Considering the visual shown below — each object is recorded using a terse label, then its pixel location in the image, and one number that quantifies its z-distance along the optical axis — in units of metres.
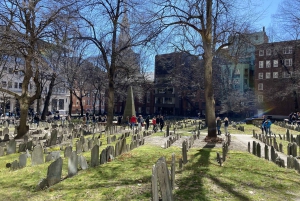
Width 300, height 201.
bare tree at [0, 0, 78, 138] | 11.49
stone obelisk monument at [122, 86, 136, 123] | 27.81
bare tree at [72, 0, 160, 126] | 18.48
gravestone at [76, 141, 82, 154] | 9.59
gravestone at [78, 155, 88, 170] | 7.16
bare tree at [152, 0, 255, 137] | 13.02
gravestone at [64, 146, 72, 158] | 8.61
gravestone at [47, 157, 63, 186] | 5.91
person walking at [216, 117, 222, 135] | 19.52
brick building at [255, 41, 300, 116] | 39.69
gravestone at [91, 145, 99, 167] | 7.53
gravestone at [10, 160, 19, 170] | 7.28
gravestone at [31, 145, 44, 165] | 7.78
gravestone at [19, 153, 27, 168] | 7.47
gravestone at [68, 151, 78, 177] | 6.60
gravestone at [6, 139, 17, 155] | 9.80
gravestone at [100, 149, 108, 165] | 7.98
